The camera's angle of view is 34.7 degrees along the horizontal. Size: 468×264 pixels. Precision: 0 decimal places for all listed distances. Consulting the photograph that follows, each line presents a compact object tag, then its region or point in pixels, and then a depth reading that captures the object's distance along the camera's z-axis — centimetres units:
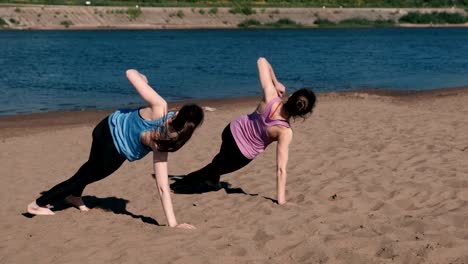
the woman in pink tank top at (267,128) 743
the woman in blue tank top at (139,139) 645
